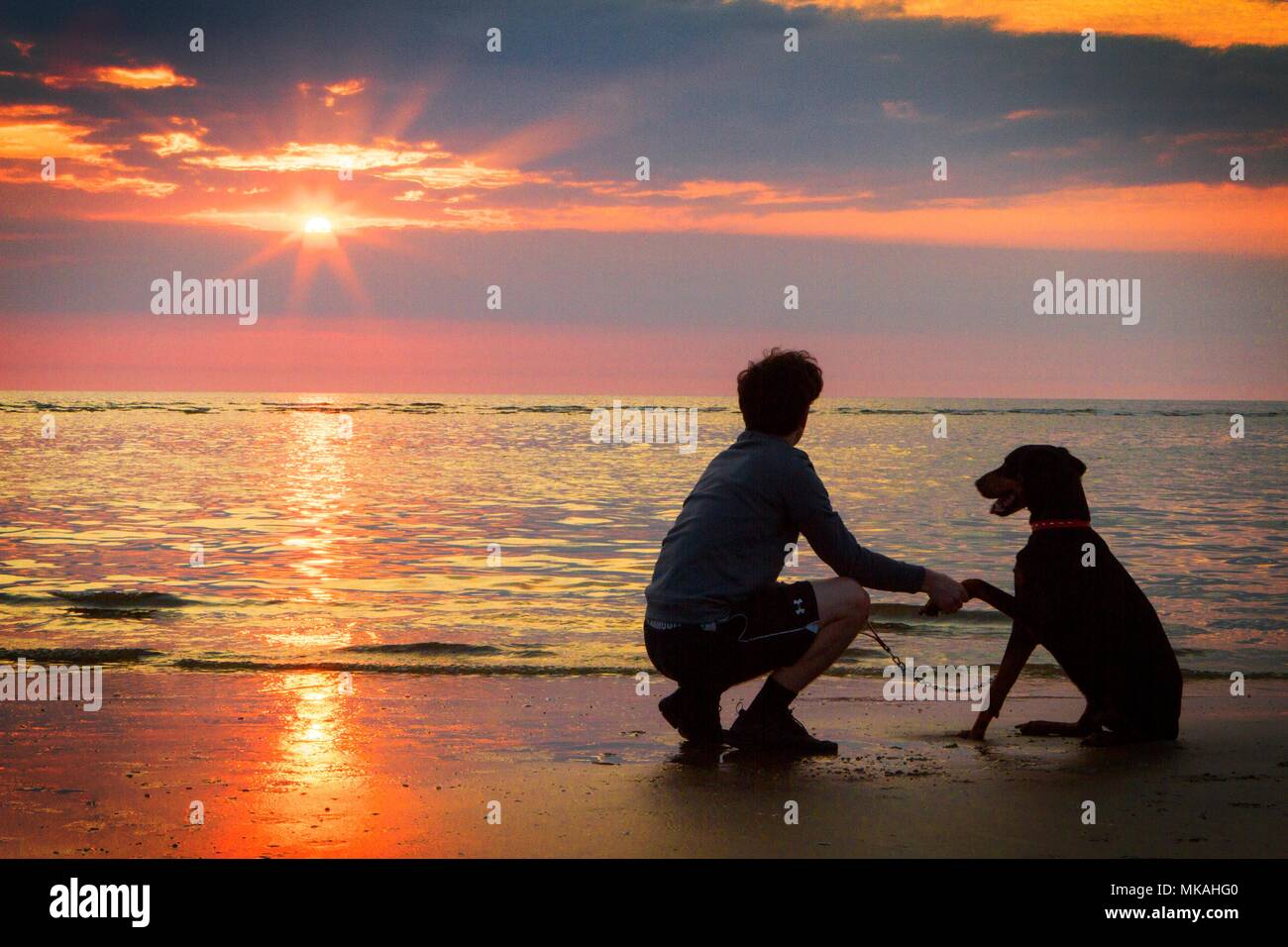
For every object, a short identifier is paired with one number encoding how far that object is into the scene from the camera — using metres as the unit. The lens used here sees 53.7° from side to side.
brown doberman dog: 5.13
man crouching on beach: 4.84
